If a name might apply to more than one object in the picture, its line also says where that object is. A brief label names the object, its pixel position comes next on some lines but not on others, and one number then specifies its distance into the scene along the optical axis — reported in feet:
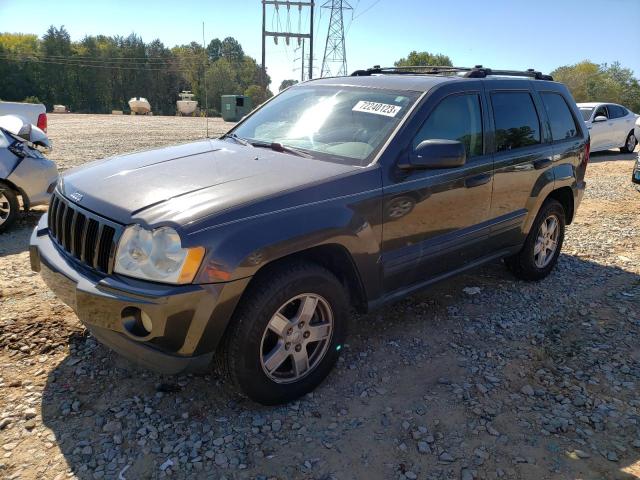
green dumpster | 102.37
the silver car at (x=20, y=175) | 18.79
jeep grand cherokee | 7.89
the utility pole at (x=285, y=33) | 104.42
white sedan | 44.65
